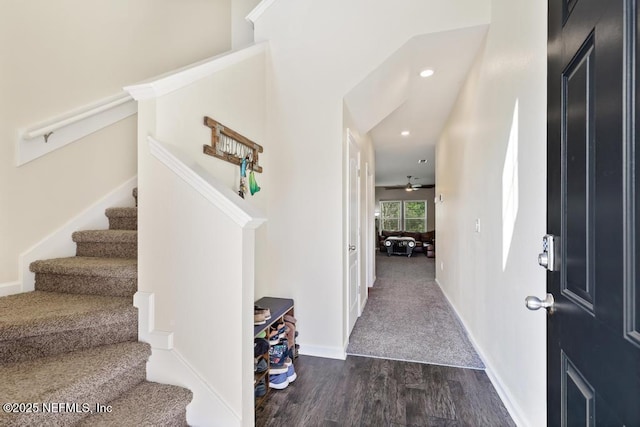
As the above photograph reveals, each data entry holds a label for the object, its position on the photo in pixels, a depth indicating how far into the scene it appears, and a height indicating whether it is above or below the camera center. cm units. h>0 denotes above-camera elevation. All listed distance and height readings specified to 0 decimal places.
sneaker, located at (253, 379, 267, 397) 188 -116
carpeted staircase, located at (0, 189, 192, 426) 111 -67
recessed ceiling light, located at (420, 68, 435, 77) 279 +139
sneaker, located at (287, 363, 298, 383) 210 -118
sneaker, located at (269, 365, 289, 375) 202 -111
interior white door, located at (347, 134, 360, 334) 291 -24
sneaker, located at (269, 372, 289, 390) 201 -118
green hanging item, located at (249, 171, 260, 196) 230 +23
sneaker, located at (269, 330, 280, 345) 207 -90
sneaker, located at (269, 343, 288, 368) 204 -102
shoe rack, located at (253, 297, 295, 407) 186 -76
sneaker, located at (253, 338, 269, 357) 189 -88
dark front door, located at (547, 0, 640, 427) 50 +0
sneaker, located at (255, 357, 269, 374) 189 -102
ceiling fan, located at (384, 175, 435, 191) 1021 +107
